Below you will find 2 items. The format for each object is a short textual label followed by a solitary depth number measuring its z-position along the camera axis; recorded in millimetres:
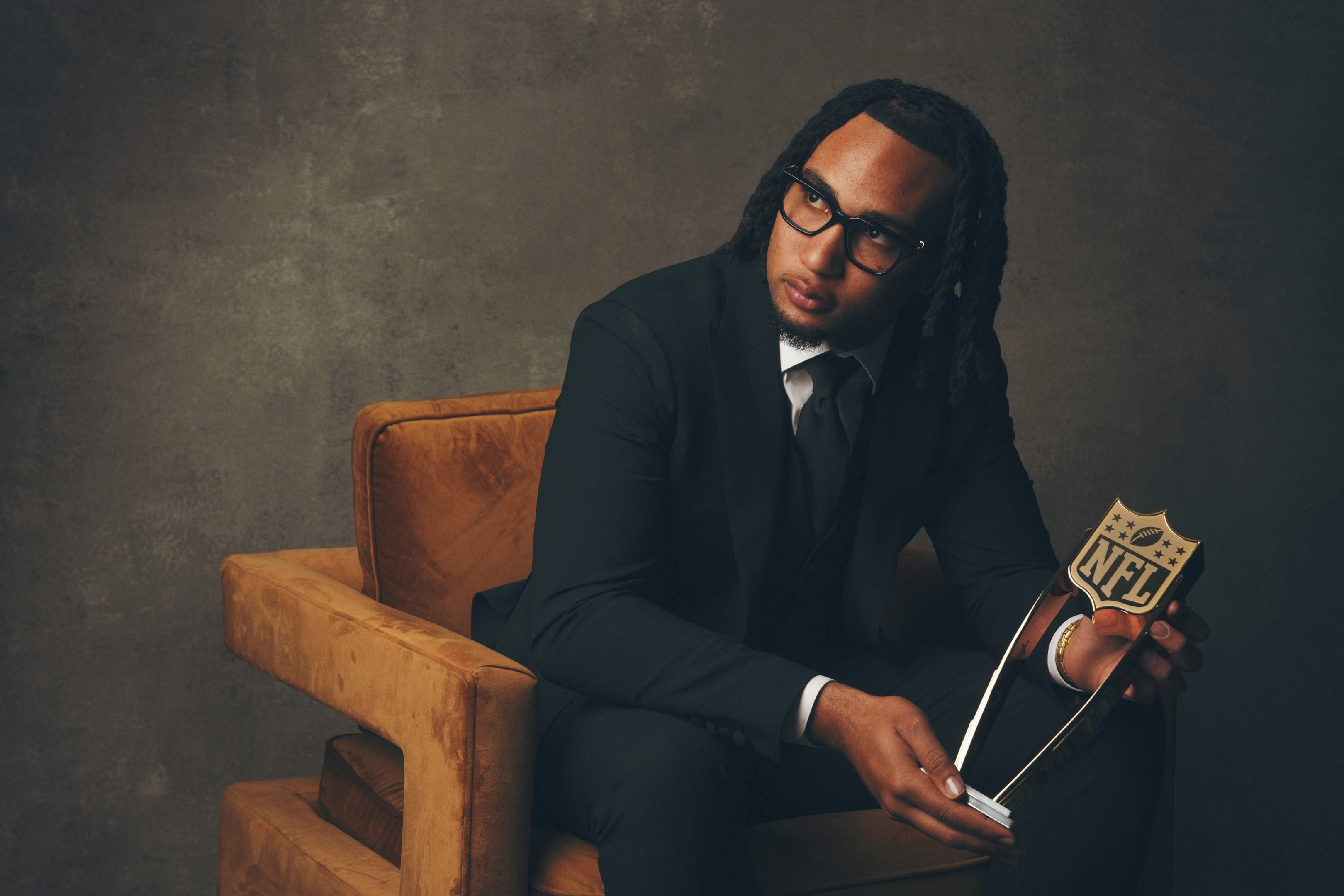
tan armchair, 2952
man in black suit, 2934
